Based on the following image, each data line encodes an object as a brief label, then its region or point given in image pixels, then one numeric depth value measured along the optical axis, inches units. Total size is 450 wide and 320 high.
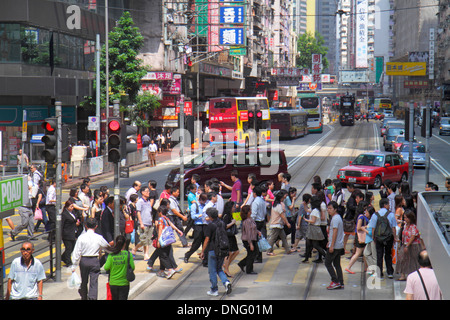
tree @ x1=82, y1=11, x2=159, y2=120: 1672.0
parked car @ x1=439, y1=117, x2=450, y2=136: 2556.6
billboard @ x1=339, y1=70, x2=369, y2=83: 7086.6
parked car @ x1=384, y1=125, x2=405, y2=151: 1798.2
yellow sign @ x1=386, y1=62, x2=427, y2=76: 4061.3
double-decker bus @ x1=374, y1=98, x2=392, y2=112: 4982.8
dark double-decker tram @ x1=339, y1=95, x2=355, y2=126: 3376.0
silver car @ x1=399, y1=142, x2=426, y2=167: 1411.2
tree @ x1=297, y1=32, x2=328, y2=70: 7116.1
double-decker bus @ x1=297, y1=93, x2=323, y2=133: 2741.1
